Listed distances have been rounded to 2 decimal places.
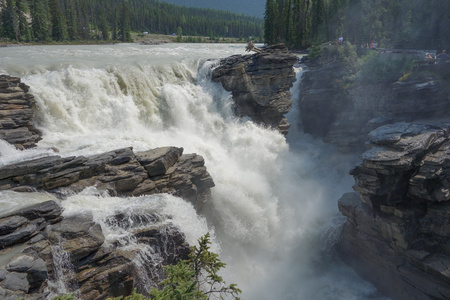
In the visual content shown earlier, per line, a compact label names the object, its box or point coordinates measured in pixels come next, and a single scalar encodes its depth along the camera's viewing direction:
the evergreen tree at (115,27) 85.73
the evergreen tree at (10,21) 61.62
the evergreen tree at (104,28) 83.31
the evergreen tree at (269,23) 61.19
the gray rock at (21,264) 8.97
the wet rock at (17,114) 16.47
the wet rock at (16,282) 8.42
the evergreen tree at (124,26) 80.06
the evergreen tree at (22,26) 63.93
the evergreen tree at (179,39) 97.31
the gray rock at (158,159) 16.12
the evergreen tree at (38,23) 65.50
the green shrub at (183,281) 7.70
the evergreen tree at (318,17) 54.24
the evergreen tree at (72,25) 73.25
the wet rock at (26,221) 9.94
